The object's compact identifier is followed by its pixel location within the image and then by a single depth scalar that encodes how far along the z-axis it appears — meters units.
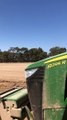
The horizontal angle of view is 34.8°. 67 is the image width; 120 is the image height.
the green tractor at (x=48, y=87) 1.39
